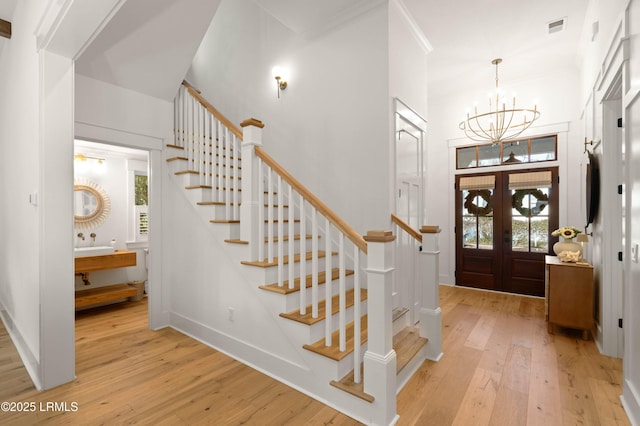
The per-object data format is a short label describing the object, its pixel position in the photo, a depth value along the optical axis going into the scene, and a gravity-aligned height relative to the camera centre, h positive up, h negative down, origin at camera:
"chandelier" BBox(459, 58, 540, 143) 5.03 +1.50
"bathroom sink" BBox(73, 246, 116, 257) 4.33 -0.57
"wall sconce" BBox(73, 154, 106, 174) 4.57 +0.75
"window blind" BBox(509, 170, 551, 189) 4.84 +0.48
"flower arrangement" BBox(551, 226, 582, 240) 3.62 -0.28
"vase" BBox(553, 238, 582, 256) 3.56 -0.44
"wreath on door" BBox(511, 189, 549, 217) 4.93 +0.14
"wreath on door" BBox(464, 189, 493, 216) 5.38 +0.14
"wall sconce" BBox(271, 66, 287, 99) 3.77 +1.66
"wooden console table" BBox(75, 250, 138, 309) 4.12 -0.90
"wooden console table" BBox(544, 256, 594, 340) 3.26 -0.94
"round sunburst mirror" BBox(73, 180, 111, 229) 4.66 +0.11
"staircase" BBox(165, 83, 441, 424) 1.97 -0.57
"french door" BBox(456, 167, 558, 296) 4.91 -0.30
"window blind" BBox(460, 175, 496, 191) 5.29 +0.49
